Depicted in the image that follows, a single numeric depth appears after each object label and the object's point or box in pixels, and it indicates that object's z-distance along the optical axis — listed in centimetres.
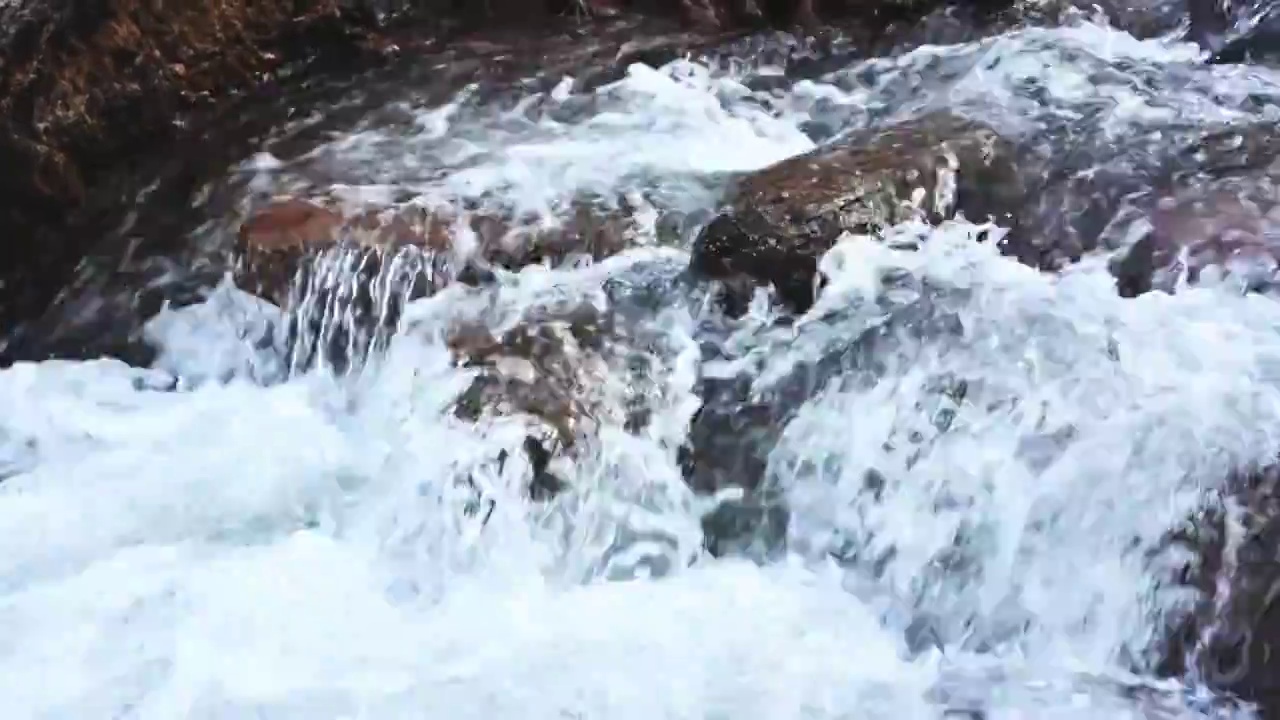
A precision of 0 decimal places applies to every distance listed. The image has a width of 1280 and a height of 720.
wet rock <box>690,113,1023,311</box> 394
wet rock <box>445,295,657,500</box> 347
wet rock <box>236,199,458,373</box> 411
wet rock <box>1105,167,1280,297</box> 375
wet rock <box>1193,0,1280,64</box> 537
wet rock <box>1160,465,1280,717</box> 282
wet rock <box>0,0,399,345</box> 470
